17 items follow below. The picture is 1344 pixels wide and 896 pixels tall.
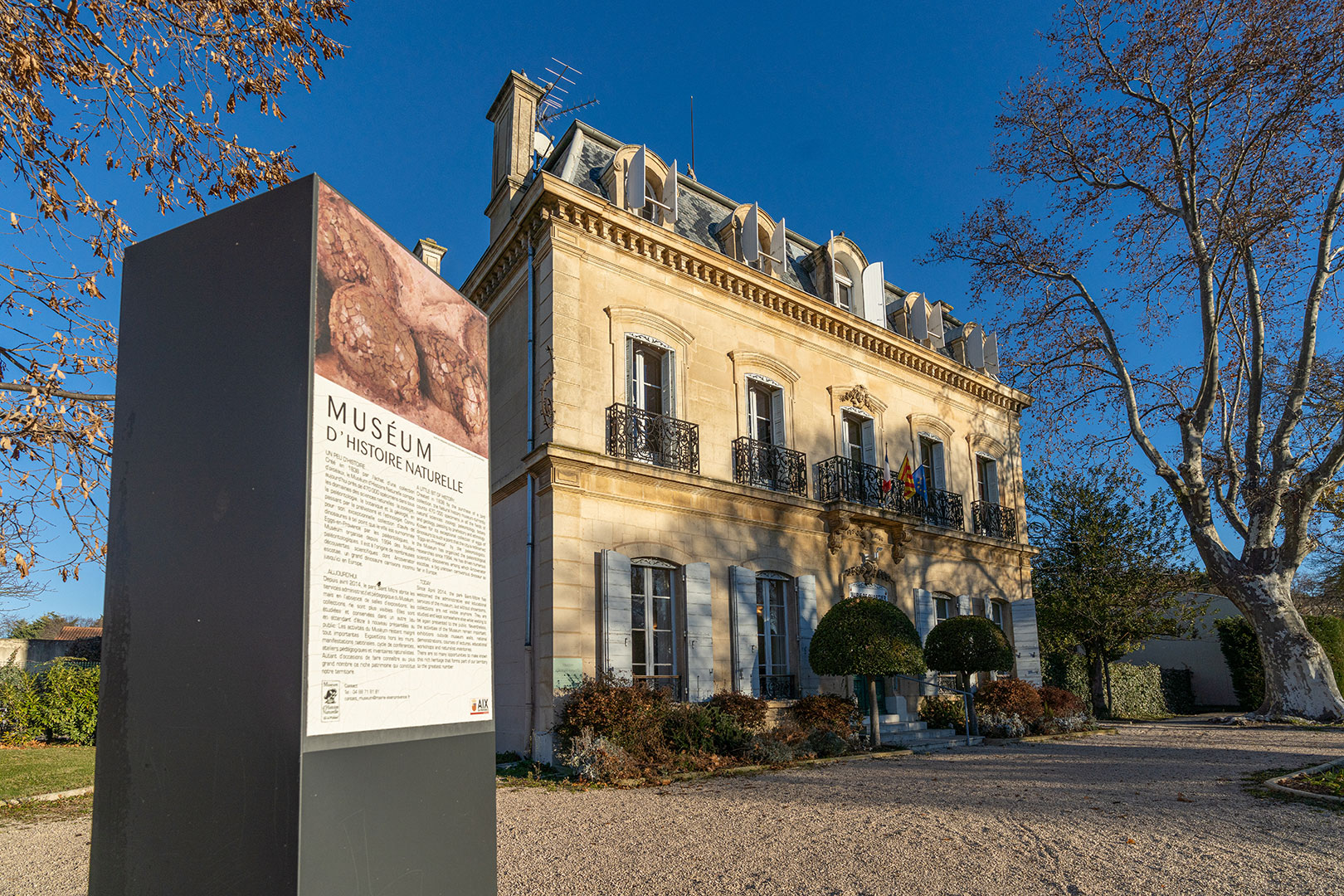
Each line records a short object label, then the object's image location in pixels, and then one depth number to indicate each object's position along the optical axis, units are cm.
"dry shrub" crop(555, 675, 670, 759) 930
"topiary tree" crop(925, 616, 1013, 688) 1280
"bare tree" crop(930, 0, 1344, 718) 1391
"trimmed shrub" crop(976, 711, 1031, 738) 1336
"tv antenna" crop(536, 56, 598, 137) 1419
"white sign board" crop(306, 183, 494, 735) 255
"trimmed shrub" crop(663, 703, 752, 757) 996
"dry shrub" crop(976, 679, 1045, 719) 1345
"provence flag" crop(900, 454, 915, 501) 1462
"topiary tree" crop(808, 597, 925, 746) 1111
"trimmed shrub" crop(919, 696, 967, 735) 1395
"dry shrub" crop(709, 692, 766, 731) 1070
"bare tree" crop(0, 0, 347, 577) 451
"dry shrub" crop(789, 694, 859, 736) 1137
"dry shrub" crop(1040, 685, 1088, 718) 1418
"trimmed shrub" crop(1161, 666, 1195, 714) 2197
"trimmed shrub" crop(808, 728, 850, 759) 1112
